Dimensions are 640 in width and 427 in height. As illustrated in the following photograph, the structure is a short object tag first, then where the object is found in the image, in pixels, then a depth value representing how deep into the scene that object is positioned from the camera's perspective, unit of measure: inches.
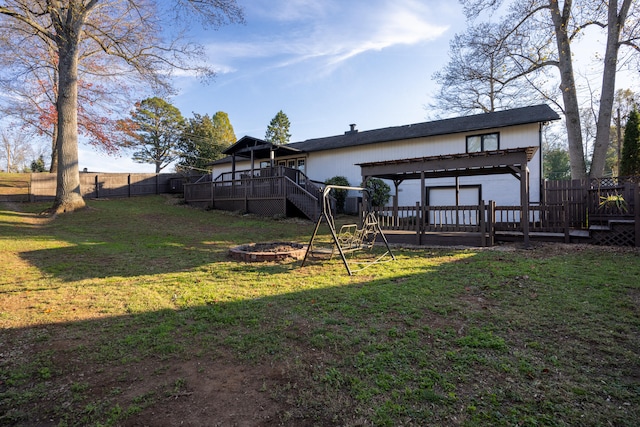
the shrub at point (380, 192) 629.0
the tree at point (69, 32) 483.2
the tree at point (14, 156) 1705.2
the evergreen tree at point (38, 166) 1518.2
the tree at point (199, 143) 1491.1
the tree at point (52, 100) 640.4
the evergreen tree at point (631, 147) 629.0
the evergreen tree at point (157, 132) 1419.8
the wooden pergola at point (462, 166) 343.0
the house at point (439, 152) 429.7
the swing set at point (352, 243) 239.7
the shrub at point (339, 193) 708.0
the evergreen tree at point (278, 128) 1886.1
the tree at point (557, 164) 1563.7
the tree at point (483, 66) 584.1
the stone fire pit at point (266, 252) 277.0
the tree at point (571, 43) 470.3
